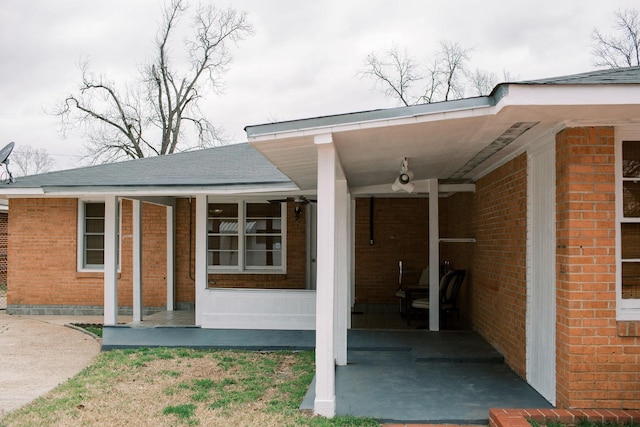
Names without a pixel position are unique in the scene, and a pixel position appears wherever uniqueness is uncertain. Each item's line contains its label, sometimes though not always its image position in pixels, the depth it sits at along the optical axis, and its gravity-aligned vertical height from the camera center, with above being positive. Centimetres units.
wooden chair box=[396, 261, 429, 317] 1005 -97
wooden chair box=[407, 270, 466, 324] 917 -93
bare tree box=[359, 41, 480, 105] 2748 +756
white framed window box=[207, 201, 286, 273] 1179 -10
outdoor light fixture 626 +58
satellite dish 1112 +145
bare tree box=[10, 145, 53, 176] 3859 +471
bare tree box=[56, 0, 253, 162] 2748 +628
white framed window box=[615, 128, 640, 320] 465 +8
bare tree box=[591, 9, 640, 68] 2517 +836
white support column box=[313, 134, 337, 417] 489 -55
